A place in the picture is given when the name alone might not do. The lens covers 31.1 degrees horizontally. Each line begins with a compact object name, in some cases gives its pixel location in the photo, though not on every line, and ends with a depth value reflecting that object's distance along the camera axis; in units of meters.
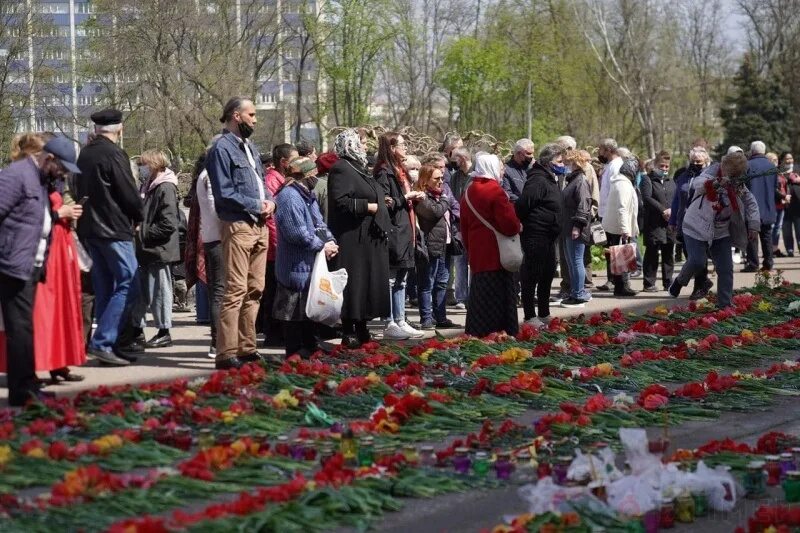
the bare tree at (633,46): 70.75
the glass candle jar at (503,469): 7.28
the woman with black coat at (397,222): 14.05
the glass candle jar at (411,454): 7.54
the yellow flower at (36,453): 7.58
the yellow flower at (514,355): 11.66
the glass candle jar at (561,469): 6.97
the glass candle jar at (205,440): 7.86
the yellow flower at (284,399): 9.33
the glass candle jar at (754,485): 6.99
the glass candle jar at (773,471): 7.25
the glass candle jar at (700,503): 6.62
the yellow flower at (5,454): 7.47
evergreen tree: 73.12
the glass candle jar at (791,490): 6.81
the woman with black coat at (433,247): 15.30
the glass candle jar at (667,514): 6.40
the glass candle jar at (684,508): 6.52
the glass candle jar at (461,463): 7.41
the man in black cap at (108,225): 12.10
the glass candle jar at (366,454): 7.47
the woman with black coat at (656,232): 20.03
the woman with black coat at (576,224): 17.83
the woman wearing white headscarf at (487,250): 13.20
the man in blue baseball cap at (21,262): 9.58
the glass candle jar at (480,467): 7.34
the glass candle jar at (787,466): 7.30
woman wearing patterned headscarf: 12.80
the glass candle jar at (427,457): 7.58
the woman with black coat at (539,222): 15.11
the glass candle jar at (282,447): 7.81
